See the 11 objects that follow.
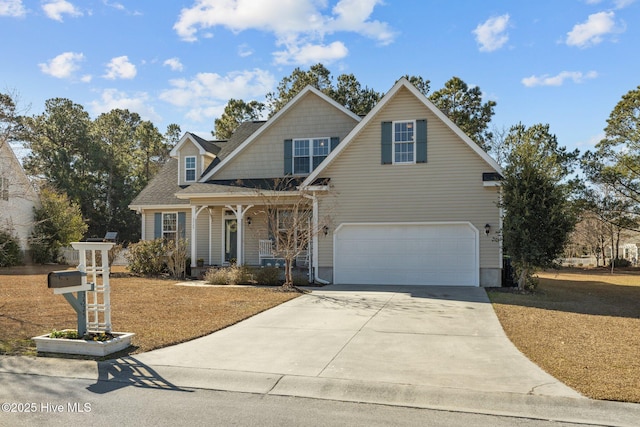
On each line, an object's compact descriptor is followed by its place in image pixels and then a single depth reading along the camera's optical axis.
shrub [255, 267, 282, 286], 16.91
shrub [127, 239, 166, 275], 20.45
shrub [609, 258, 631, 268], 33.78
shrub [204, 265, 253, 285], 16.98
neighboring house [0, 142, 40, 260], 26.91
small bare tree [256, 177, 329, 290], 15.70
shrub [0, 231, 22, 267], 24.77
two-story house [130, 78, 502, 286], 16.08
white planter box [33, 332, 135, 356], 7.09
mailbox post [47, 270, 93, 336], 6.86
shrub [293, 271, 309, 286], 16.72
